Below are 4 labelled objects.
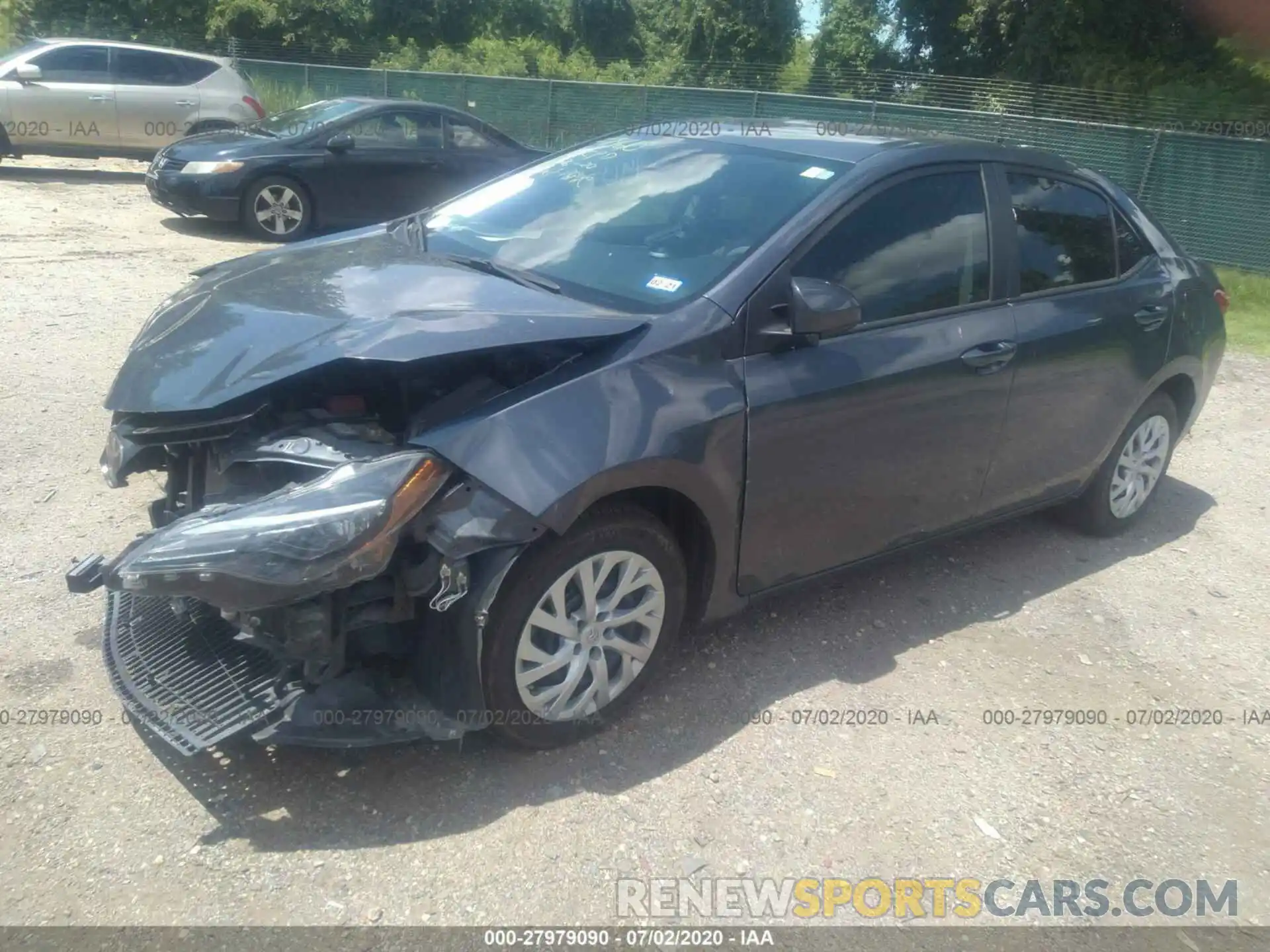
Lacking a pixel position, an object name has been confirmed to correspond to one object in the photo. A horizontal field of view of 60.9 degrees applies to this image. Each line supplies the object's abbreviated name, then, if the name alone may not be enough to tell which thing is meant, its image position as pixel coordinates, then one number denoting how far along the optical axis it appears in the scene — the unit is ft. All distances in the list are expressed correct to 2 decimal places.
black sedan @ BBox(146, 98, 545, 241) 34.71
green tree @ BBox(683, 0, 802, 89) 100.99
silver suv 43.55
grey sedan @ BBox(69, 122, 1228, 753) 9.50
